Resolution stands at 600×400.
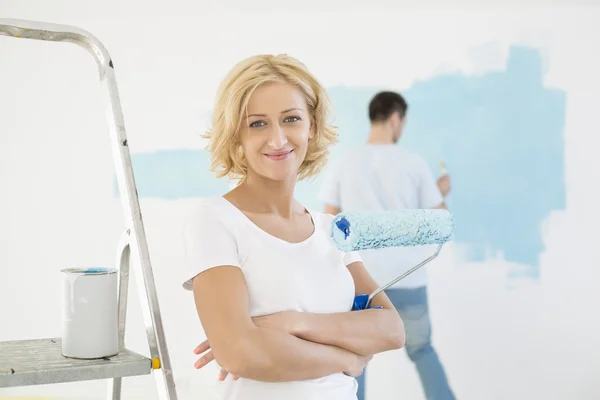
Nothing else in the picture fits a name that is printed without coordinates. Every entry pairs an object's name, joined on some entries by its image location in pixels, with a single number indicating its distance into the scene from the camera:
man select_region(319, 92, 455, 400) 3.89
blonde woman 2.15
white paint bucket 1.83
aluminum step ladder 1.77
